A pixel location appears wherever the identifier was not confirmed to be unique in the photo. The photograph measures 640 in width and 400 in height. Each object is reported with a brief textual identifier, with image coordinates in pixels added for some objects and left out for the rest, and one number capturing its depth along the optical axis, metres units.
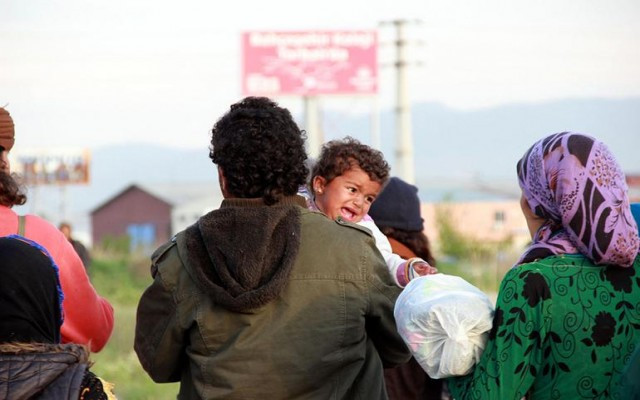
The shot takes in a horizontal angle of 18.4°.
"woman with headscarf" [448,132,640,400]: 5.54
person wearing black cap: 8.63
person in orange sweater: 6.83
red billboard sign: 90.17
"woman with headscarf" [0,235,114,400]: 5.06
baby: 8.13
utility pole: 63.04
